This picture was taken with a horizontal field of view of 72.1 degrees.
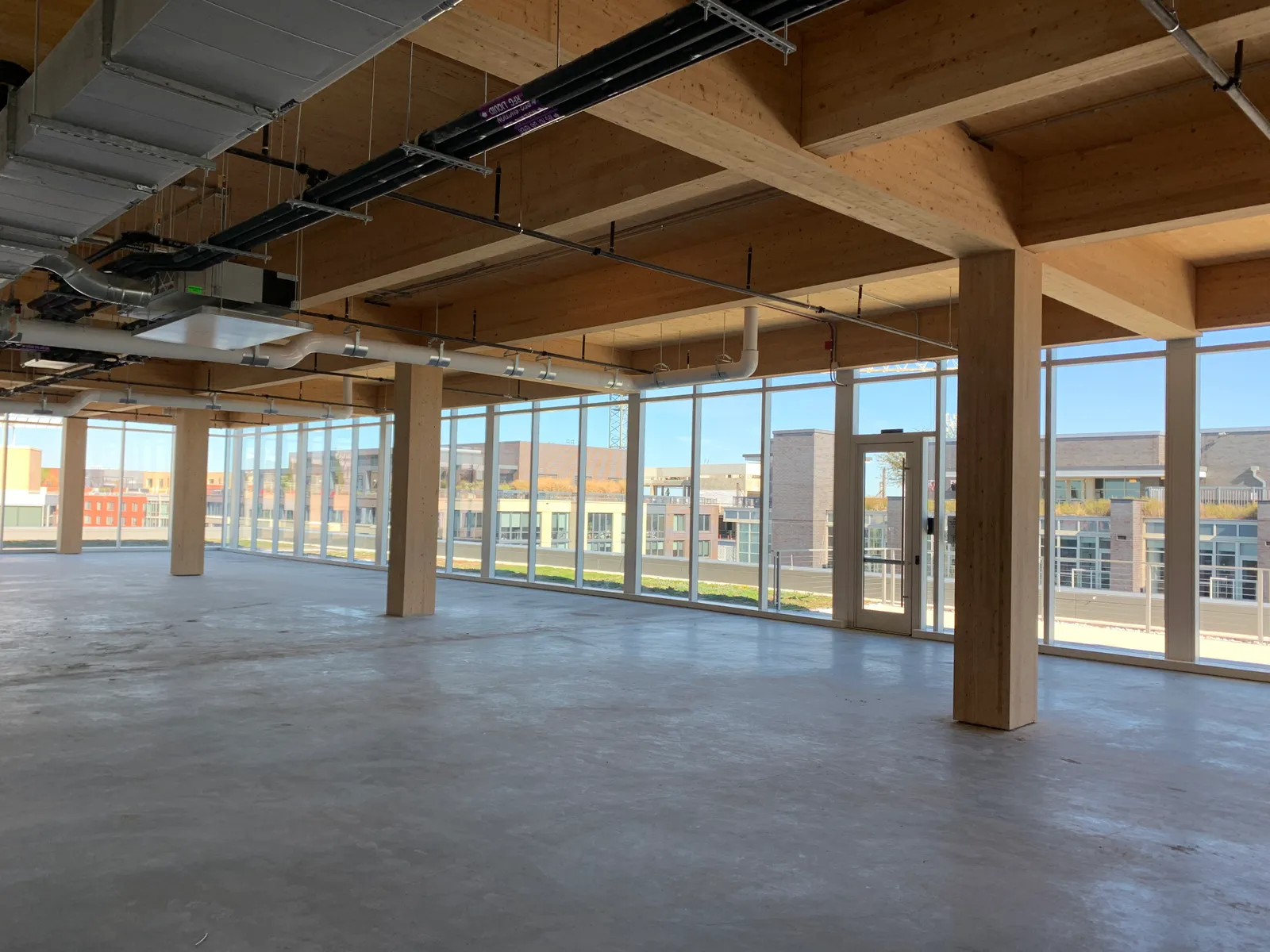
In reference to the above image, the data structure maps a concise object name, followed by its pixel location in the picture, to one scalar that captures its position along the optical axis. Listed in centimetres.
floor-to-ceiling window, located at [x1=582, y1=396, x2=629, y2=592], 1573
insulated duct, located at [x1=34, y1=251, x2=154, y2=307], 634
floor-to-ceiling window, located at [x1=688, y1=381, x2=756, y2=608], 1359
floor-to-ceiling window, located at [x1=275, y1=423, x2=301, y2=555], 2412
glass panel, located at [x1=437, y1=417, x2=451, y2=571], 1952
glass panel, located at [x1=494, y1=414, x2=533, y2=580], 1773
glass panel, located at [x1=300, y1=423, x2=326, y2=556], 2336
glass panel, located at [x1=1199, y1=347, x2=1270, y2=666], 920
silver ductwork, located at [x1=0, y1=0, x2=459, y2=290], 290
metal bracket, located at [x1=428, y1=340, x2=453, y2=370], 1124
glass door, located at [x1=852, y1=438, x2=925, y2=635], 1161
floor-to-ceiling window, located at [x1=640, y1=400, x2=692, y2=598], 1472
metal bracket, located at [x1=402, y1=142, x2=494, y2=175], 421
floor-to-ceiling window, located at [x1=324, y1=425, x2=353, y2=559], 2231
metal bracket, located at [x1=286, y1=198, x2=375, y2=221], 492
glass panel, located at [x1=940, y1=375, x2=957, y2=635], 1120
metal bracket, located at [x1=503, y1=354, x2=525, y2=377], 1159
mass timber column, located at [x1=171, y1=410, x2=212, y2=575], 1778
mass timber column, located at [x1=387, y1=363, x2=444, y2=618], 1190
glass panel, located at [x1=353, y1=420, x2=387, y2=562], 2164
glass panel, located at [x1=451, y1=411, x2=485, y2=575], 1869
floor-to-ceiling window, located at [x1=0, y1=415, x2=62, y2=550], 2245
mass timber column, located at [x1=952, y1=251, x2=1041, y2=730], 656
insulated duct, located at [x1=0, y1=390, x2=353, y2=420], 1598
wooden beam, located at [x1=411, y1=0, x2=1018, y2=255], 386
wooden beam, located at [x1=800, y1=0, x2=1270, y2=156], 409
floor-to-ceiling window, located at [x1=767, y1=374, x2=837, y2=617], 1280
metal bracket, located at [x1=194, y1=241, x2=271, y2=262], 584
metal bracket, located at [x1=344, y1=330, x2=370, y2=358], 1034
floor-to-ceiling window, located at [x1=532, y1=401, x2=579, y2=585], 1686
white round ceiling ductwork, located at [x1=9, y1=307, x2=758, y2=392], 936
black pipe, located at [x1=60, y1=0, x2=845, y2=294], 323
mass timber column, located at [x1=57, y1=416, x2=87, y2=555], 2195
